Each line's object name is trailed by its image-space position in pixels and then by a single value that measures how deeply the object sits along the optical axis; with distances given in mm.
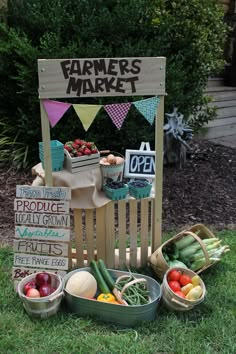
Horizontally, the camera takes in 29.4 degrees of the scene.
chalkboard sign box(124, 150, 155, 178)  3125
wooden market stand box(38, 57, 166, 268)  2660
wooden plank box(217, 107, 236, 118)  7663
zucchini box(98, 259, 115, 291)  2814
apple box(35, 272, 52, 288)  2719
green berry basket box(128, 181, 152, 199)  2977
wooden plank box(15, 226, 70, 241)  2842
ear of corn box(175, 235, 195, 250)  3188
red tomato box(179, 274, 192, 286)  2805
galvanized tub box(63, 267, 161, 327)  2598
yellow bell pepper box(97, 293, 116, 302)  2675
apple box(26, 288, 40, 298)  2611
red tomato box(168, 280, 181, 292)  2742
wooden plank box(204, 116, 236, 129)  7300
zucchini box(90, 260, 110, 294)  2779
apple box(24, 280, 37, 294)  2674
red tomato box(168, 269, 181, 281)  2820
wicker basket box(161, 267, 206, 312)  2668
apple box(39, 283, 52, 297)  2639
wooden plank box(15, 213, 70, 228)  2834
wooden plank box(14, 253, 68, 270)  2846
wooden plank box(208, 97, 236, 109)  7814
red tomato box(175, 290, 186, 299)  2699
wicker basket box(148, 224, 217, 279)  2967
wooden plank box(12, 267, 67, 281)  2855
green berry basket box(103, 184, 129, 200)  2928
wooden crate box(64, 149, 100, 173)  2902
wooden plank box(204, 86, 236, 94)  8562
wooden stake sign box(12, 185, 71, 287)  2826
